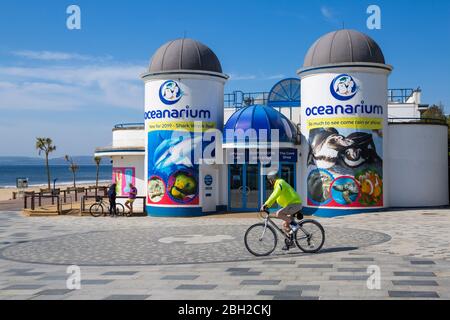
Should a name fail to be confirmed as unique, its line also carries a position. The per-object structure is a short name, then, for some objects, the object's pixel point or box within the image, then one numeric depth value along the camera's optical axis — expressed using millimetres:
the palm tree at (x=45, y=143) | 62719
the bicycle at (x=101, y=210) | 24594
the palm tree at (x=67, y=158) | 75038
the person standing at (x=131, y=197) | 24339
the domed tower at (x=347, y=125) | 22484
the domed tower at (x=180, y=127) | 23953
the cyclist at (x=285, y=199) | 12508
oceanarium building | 22594
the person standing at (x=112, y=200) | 23969
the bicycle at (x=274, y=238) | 12633
